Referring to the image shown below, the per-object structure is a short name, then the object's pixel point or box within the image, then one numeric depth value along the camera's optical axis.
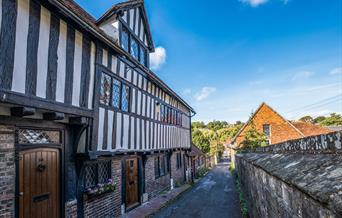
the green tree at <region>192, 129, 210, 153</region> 33.03
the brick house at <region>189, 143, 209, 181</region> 21.42
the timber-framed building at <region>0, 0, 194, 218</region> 4.39
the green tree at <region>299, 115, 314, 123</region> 73.88
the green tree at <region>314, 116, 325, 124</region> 68.43
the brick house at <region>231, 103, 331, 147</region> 27.44
